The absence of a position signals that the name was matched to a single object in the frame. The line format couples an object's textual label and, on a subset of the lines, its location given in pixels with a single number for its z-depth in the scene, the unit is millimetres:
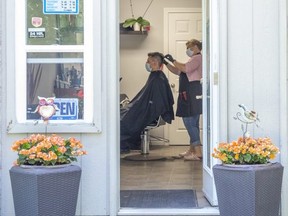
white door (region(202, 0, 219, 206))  4238
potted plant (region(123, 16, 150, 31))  8523
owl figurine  4031
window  4156
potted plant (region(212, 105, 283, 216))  3539
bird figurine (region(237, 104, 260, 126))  3949
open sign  4184
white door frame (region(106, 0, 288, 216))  4156
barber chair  7121
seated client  7262
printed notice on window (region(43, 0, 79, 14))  4164
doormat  4435
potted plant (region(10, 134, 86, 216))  3590
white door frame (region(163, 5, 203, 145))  8680
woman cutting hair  6398
